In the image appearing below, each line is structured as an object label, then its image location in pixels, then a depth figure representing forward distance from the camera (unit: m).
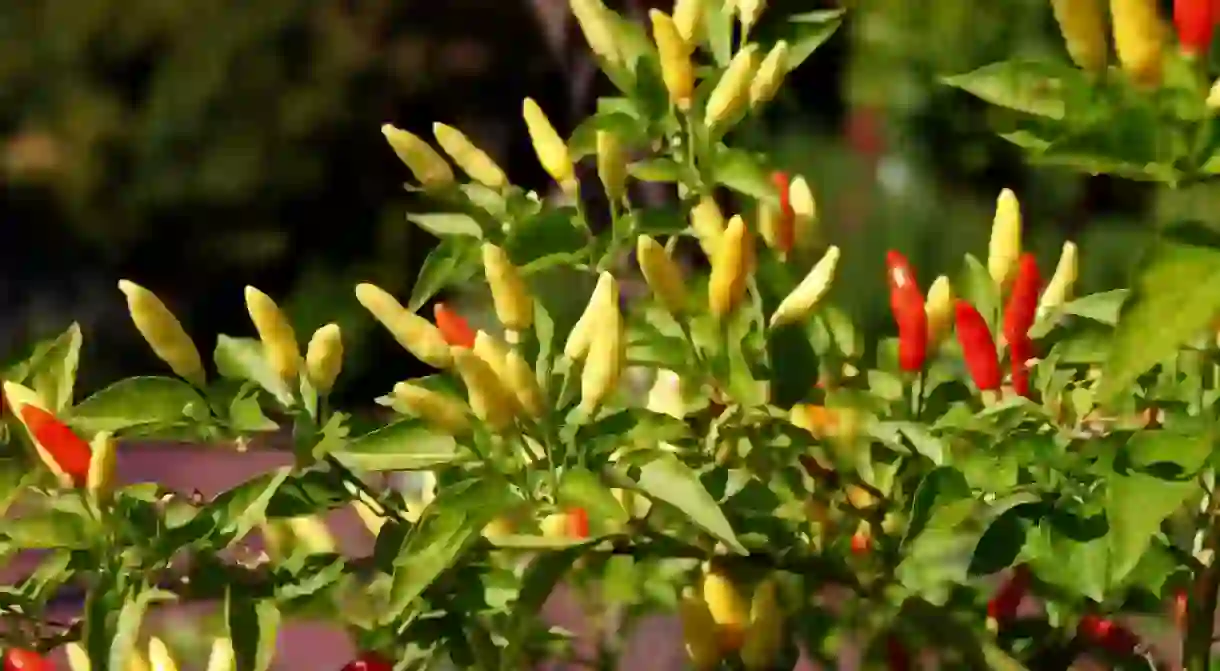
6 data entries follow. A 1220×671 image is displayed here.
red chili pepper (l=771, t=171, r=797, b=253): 1.44
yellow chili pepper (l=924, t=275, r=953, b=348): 1.40
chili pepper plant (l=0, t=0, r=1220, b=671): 1.29
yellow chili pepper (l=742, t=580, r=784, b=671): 1.41
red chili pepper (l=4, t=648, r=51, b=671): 1.34
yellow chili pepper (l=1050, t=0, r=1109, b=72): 1.30
